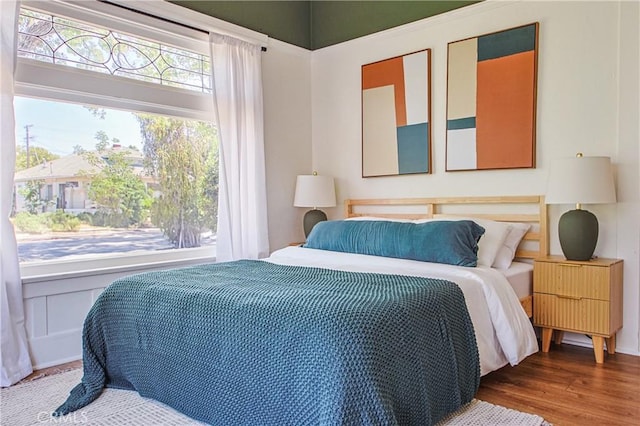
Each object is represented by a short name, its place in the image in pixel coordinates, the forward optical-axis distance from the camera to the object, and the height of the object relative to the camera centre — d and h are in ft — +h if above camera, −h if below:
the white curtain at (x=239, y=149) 13.05 +1.23
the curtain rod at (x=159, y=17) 11.07 +4.44
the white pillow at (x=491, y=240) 10.20 -1.21
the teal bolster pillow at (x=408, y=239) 9.61 -1.15
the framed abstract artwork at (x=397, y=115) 13.21 +2.12
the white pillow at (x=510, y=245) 10.56 -1.38
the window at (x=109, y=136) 10.18 +1.45
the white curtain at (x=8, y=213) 9.10 -0.29
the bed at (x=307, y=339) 5.47 -2.07
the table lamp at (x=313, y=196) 14.49 -0.17
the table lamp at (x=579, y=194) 9.57 -0.21
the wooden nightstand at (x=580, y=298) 9.41 -2.37
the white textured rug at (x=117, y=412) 7.05 -3.45
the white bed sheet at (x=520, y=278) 9.87 -2.00
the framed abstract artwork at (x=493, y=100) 11.28 +2.14
